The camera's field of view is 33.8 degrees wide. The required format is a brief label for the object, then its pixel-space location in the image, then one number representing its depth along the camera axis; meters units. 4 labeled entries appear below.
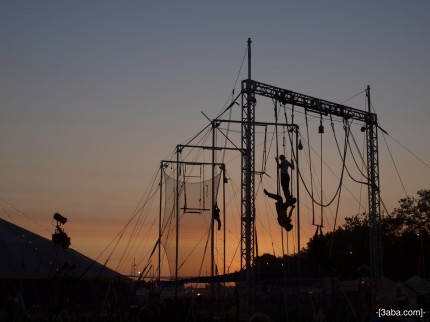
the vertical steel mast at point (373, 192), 20.83
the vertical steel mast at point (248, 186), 17.73
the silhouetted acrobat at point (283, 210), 16.03
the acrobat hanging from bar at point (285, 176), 15.51
